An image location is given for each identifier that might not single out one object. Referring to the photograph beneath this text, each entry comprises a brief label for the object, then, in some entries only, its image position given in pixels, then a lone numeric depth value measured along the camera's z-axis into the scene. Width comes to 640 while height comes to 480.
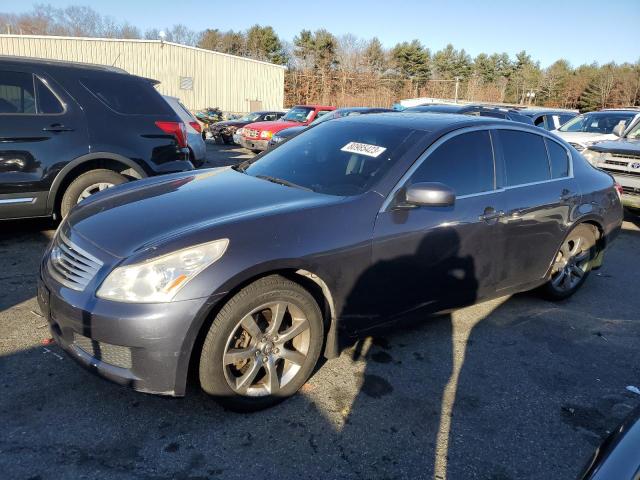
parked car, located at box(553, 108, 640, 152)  10.88
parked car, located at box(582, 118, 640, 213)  7.68
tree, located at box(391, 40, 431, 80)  61.50
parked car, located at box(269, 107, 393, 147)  12.16
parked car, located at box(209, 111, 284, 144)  19.12
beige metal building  26.67
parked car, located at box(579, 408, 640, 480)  1.49
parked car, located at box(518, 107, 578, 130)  14.04
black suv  4.89
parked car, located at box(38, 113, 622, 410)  2.43
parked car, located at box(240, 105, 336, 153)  14.81
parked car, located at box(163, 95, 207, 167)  8.66
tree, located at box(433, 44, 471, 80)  67.81
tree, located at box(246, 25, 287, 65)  61.97
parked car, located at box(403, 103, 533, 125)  11.12
